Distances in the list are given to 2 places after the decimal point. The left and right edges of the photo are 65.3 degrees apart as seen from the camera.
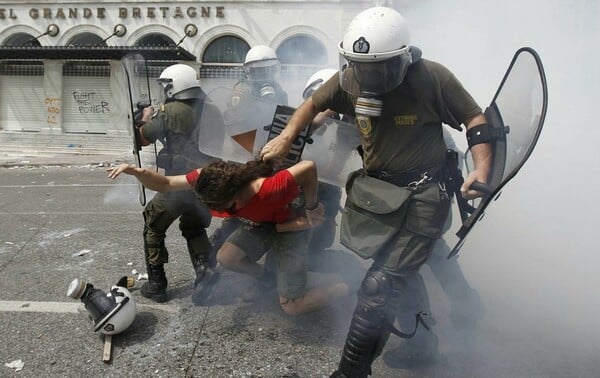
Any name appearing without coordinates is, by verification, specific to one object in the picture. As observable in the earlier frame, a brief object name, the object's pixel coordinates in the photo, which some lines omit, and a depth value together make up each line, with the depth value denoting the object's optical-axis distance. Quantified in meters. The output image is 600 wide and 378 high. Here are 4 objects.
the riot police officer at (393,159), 1.85
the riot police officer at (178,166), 2.93
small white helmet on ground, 2.41
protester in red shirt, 2.25
